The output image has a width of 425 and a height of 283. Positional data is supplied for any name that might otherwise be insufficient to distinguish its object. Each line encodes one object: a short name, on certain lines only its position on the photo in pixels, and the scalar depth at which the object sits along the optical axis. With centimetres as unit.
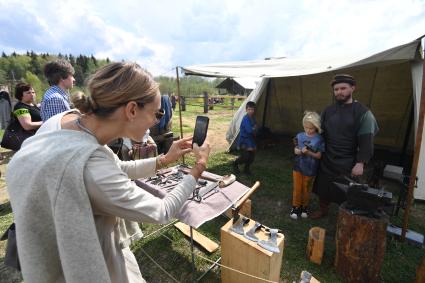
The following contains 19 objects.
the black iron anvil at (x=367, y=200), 209
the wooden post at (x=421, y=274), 194
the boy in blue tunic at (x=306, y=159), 314
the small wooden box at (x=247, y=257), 181
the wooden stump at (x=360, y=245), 210
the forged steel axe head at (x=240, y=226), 199
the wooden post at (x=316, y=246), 251
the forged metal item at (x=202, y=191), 211
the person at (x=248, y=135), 480
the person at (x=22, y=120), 312
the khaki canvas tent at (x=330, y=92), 327
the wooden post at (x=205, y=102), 1543
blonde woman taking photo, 80
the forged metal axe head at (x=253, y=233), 190
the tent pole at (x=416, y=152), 242
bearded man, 277
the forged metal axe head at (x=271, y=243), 179
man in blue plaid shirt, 239
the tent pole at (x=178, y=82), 426
